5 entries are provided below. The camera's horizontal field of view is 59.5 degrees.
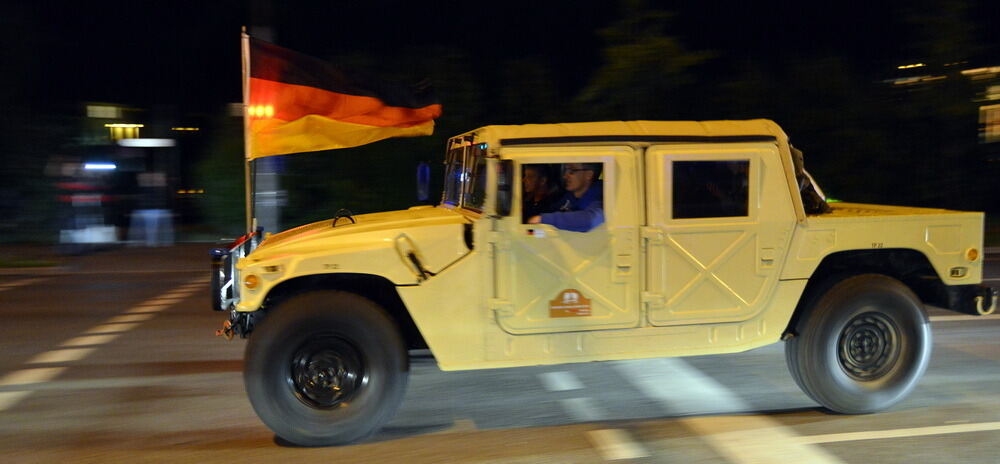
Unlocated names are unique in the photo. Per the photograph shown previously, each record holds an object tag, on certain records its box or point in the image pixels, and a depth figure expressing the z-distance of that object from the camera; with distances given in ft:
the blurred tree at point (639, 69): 55.67
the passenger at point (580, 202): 18.20
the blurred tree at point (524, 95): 59.16
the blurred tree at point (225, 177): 58.08
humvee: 17.75
